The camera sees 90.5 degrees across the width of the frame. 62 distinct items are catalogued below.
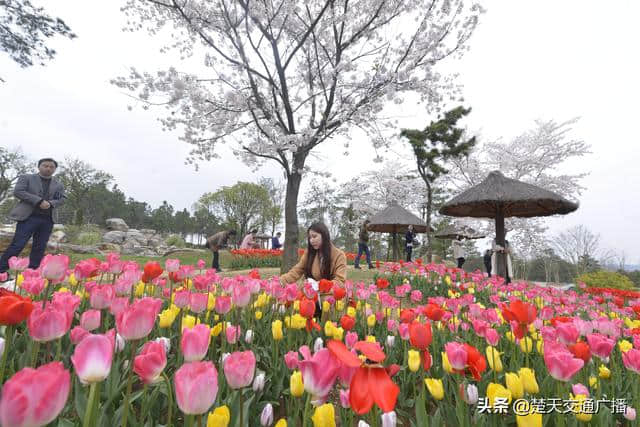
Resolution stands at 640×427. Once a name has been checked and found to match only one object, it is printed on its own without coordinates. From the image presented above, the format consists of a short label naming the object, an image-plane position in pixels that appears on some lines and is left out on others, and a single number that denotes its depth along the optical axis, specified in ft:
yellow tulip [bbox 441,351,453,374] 4.30
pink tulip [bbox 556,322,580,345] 4.90
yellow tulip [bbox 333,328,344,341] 6.00
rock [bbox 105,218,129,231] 107.04
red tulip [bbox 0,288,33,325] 3.08
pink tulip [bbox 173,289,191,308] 5.82
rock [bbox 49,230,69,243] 52.97
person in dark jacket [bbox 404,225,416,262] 44.36
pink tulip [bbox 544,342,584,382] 3.66
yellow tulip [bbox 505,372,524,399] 3.60
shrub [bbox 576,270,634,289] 37.55
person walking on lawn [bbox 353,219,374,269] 37.86
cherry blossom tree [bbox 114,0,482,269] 28.02
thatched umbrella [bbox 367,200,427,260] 47.63
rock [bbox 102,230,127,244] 76.77
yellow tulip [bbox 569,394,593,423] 3.53
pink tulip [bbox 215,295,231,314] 5.41
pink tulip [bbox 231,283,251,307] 5.69
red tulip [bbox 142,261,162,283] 6.81
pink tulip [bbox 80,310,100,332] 4.20
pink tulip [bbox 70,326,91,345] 4.05
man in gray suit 15.16
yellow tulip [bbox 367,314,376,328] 7.23
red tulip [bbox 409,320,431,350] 3.82
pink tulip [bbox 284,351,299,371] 4.27
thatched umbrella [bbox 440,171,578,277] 25.72
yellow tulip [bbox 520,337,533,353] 5.80
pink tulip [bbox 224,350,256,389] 2.79
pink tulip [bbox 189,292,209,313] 5.54
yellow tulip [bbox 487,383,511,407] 3.49
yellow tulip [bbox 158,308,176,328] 5.61
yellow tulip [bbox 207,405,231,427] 2.60
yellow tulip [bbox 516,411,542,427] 2.91
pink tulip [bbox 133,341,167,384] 2.64
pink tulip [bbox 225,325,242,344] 5.21
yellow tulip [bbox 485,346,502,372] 4.34
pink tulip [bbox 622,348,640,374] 4.55
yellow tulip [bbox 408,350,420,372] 4.51
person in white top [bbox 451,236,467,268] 44.01
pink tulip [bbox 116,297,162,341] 3.00
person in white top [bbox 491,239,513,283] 28.12
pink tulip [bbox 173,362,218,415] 2.22
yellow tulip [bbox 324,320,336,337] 5.96
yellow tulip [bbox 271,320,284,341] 5.81
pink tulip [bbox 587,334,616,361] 4.75
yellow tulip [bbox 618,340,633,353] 6.56
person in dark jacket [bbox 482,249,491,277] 48.33
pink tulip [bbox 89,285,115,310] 5.08
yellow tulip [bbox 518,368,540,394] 3.85
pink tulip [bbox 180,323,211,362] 3.08
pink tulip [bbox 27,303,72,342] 3.16
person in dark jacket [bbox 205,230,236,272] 32.01
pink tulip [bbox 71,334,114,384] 2.35
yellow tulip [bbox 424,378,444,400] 3.97
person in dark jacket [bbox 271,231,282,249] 53.36
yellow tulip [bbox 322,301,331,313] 8.03
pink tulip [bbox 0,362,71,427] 1.60
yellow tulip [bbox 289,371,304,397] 3.26
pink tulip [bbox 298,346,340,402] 2.58
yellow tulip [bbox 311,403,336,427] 2.67
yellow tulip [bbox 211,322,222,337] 5.78
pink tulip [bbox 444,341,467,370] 3.69
